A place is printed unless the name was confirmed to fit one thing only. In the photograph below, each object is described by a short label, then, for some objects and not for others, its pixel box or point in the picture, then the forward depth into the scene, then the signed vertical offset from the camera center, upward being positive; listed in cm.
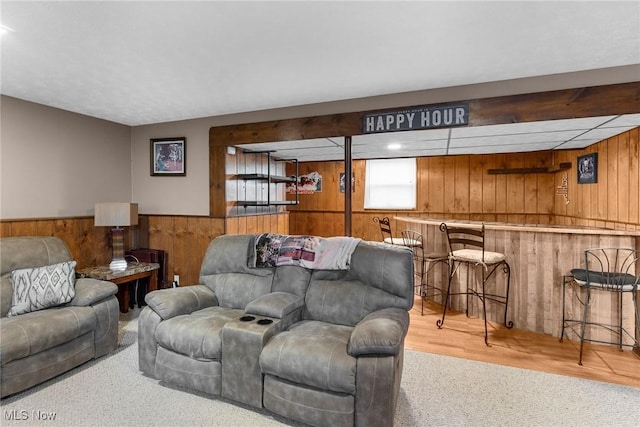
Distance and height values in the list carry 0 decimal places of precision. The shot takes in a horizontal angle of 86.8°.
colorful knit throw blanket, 282 -34
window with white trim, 684 +59
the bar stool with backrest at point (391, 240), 468 -40
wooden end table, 369 -70
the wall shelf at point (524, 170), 560 +74
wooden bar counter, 321 -60
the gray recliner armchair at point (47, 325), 234 -85
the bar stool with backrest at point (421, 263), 431 -68
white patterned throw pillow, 274 -63
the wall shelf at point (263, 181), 478 +49
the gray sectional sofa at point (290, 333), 192 -82
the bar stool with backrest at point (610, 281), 283 -59
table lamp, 400 -9
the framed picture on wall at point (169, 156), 458 +77
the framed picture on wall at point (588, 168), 454 +61
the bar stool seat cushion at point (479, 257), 334 -45
